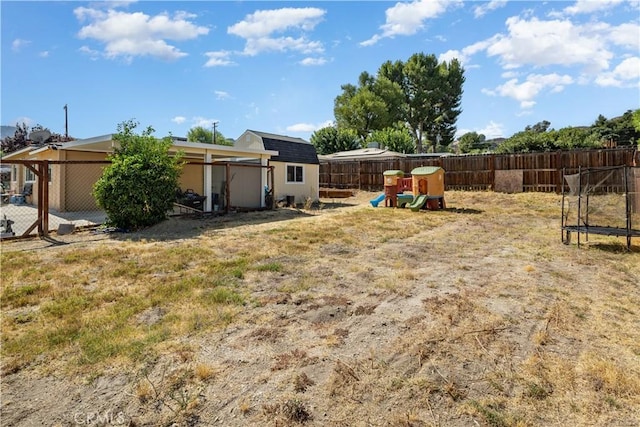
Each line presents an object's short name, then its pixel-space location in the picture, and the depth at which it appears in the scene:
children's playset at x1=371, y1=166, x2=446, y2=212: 14.09
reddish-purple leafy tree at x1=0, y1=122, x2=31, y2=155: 28.83
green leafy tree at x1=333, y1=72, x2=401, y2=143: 41.56
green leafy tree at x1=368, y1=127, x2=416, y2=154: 34.34
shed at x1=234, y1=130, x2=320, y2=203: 17.02
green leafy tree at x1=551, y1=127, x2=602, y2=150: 24.55
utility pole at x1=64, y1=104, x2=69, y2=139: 36.02
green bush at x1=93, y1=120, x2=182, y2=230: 9.22
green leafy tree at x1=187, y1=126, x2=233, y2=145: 65.19
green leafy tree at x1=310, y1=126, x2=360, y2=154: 34.88
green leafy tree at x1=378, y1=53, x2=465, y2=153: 43.66
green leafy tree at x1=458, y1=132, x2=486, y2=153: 50.81
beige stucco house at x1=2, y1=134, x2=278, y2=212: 12.45
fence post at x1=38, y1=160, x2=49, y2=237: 8.21
